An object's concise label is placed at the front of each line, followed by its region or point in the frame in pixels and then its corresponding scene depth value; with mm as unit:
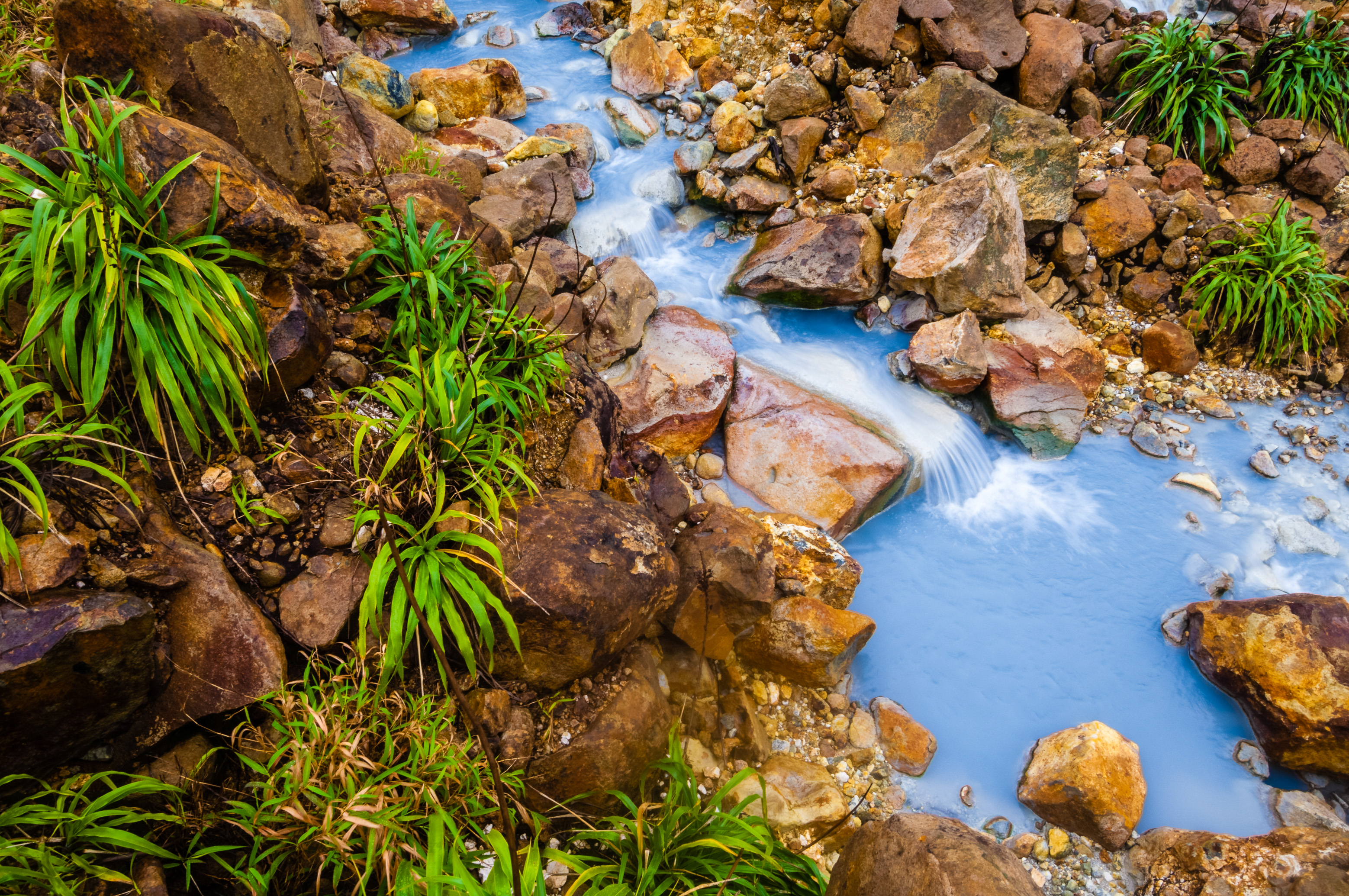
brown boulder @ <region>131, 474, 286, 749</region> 2211
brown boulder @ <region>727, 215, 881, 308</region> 5602
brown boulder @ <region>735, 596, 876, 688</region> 3553
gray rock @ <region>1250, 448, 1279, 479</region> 5113
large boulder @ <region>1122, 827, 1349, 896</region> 2795
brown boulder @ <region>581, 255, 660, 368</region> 4785
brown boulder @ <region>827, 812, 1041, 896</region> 2037
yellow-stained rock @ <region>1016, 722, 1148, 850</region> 3244
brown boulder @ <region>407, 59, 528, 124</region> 6355
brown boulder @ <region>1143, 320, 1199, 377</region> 5570
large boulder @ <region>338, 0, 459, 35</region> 7051
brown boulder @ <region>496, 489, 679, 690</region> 2662
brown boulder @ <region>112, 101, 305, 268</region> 2457
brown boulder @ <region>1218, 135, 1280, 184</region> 6211
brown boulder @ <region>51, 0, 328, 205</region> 2742
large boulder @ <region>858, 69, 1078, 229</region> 5824
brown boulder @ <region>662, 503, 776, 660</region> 3400
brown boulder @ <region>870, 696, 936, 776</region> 3543
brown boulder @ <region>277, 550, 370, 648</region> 2439
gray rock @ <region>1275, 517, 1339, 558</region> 4723
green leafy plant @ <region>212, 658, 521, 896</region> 2004
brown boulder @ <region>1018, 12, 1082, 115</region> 6621
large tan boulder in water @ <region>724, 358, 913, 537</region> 4574
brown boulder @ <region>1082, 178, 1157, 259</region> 5871
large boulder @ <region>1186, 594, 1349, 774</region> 3510
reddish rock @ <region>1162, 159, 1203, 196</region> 6211
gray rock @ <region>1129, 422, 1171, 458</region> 5262
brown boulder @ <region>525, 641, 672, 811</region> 2697
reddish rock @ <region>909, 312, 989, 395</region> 5191
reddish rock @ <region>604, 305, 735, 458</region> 4660
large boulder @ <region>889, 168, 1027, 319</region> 5348
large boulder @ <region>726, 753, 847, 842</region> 3105
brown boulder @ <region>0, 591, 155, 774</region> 1839
